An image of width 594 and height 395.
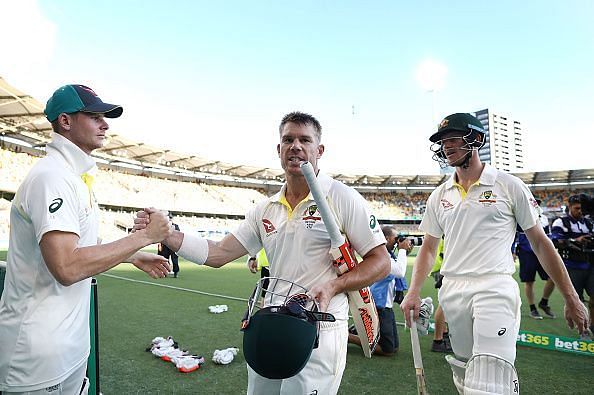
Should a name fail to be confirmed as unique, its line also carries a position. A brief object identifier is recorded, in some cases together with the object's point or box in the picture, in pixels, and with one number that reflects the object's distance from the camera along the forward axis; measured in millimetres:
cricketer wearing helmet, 2666
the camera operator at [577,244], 6113
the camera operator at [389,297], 5434
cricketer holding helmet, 2033
